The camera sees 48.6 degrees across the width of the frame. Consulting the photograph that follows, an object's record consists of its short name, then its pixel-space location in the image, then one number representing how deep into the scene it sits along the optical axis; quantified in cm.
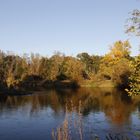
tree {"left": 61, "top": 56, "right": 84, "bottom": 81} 3941
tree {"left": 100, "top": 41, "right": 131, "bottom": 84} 3517
